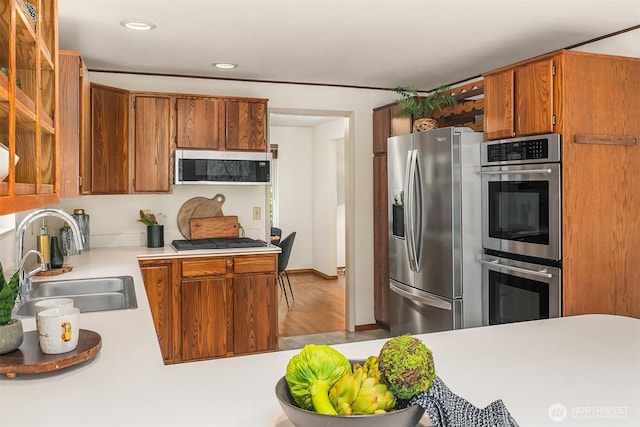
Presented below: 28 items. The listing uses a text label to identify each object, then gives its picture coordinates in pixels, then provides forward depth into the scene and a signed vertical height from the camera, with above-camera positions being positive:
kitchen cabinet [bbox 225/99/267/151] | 4.34 +0.71
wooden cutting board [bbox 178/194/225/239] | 4.52 +0.00
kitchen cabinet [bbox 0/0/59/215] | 1.07 +0.25
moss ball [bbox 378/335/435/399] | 0.85 -0.26
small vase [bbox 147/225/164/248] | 4.23 -0.20
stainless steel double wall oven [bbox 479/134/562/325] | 2.86 -0.12
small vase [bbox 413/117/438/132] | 4.00 +0.65
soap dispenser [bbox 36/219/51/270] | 3.27 -0.22
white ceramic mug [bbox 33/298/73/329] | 1.58 -0.29
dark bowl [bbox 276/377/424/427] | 0.84 -0.34
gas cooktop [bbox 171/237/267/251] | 4.06 -0.27
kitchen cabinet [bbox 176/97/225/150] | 4.21 +0.71
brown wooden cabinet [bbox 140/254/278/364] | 3.88 -0.72
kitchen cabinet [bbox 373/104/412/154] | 4.51 +0.75
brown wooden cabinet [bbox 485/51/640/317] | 2.84 +0.25
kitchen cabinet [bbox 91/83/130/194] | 3.72 +0.52
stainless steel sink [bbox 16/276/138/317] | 2.61 -0.41
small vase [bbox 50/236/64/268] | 3.23 -0.27
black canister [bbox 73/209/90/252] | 4.07 -0.08
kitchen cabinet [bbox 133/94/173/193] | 4.11 +0.54
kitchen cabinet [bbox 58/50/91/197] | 3.04 +0.53
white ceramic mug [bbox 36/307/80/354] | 1.43 -0.33
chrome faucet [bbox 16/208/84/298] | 2.08 -0.06
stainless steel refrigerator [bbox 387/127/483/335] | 3.41 -0.14
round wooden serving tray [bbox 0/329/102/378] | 1.34 -0.39
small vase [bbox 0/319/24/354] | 1.42 -0.34
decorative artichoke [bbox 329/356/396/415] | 0.86 -0.31
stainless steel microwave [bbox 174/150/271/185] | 4.19 +0.35
